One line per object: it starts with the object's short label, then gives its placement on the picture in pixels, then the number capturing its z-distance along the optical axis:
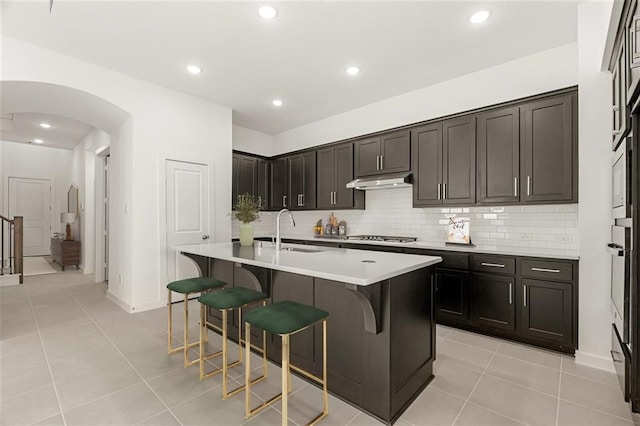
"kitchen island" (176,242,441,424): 1.85
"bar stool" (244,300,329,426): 1.63
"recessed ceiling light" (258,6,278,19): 2.66
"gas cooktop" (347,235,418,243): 4.29
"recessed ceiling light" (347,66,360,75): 3.74
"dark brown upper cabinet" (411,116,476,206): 3.67
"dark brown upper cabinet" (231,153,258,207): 5.60
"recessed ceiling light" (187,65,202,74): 3.73
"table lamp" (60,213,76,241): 7.41
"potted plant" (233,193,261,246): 3.41
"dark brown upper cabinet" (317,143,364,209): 4.99
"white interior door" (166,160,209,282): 4.40
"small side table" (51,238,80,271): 7.06
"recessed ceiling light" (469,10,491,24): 2.71
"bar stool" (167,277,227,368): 2.55
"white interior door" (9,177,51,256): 8.62
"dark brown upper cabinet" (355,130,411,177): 4.28
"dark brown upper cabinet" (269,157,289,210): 6.09
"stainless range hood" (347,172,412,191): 4.18
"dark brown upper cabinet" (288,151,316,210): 5.55
